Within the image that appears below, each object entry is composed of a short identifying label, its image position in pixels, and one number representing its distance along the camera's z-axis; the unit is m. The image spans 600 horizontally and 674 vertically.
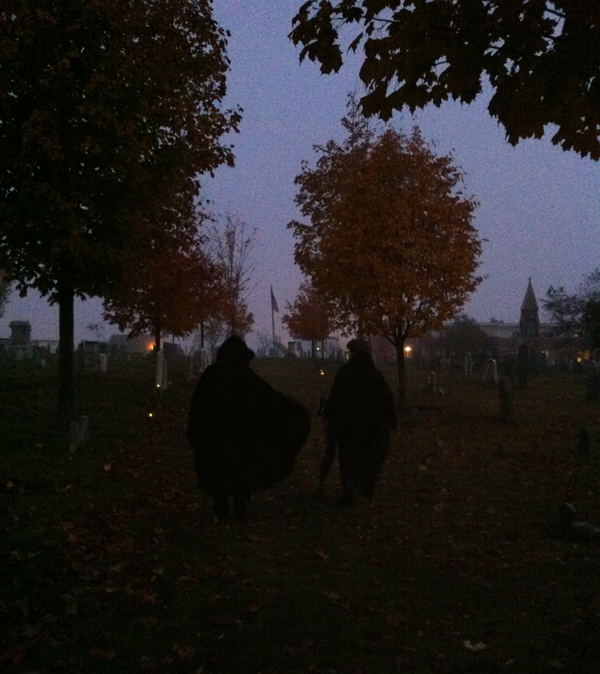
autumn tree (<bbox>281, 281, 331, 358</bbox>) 57.14
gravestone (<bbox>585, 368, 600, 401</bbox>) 28.59
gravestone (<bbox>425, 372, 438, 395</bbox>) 31.31
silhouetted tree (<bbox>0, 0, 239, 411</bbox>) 13.08
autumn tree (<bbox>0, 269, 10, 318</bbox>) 60.99
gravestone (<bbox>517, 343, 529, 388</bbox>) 36.19
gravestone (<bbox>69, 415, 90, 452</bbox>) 13.09
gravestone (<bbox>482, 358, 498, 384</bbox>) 39.09
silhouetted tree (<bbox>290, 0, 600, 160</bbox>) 6.39
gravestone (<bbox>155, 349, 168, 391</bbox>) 20.39
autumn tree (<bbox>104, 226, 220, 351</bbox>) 25.30
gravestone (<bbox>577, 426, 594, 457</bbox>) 15.15
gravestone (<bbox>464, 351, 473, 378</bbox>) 46.22
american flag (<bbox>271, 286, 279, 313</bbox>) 56.22
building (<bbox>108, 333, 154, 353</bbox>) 63.82
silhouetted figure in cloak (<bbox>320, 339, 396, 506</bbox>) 10.73
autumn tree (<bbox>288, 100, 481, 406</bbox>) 22.28
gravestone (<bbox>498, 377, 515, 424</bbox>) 20.86
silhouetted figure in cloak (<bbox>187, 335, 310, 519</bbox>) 9.43
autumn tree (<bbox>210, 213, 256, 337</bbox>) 31.72
